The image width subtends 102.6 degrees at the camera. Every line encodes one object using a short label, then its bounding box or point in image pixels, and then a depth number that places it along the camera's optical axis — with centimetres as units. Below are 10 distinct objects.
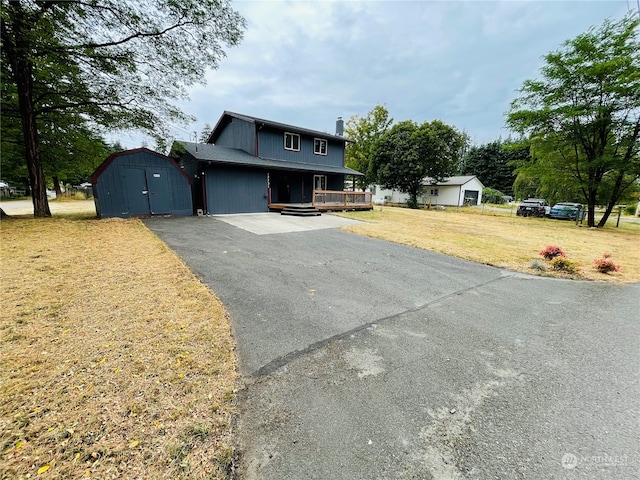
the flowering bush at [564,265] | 583
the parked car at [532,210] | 2148
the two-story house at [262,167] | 1332
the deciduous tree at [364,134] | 3212
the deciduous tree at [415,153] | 2525
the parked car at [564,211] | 1991
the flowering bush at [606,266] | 578
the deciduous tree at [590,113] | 1315
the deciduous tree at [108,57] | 825
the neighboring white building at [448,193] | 3013
